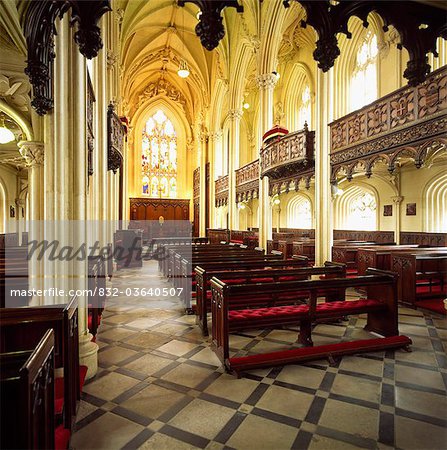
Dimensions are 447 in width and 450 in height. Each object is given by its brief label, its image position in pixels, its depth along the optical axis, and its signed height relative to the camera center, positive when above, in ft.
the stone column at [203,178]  77.41 +11.52
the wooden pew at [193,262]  22.09 -2.85
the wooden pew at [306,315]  13.02 -4.22
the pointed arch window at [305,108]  57.93 +21.80
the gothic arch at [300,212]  62.44 +2.56
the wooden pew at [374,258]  26.63 -2.97
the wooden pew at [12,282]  15.62 -2.99
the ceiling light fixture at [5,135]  20.17 +5.74
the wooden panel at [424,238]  37.86 -1.87
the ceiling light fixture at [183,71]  53.06 +26.18
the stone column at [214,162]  73.32 +14.70
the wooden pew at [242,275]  17.62 -3.01
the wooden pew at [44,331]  8.74 -3.11
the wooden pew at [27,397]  4.75 -2.80
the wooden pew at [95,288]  15.81 -3.97
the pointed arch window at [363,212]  48.96 +1.83
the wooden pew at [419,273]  22.68 -3.84
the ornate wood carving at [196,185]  84.89 +10.89
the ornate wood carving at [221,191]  65.42 +7.23
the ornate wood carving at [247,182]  50.57 +7.16
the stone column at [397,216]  42.96 +1.07
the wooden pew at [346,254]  32.65 -3.23
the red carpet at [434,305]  20.71 -5.68
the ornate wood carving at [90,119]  19.17 +6.69
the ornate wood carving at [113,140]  28.40 +8.09
